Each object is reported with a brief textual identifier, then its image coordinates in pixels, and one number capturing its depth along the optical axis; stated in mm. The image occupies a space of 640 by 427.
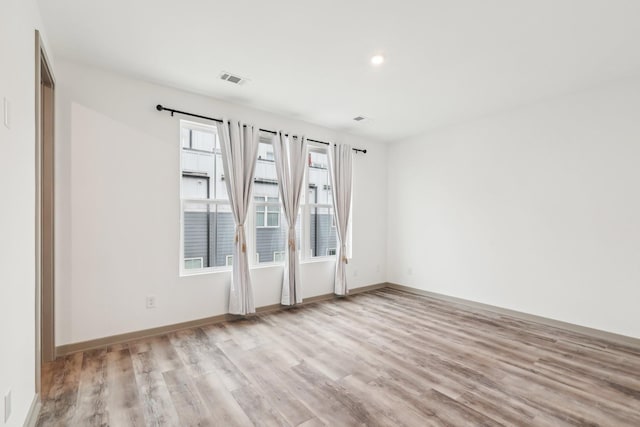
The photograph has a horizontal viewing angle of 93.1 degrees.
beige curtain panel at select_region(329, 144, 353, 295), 4852
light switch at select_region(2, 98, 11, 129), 1453
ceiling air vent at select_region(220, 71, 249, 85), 3151
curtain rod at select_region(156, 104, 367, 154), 3305
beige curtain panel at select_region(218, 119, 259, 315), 3717
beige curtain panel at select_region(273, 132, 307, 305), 4215
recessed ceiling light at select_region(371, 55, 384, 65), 2776
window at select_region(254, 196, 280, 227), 4203
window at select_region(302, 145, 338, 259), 4699
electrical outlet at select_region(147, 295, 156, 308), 3243
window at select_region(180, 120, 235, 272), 3621
